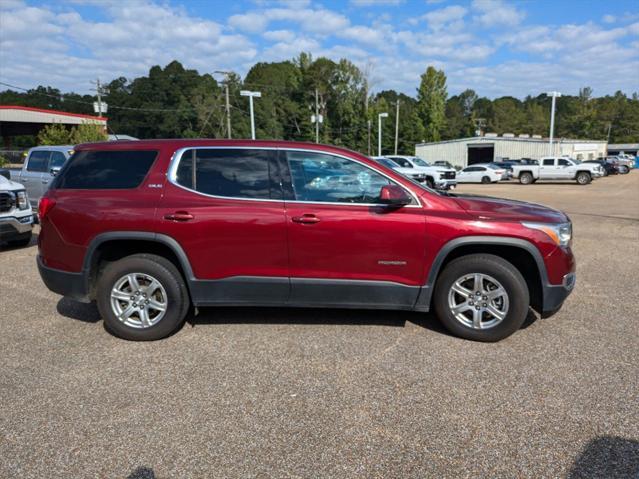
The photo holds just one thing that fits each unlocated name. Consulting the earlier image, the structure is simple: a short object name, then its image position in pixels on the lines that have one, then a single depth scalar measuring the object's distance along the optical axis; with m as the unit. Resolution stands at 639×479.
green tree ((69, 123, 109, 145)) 29.66
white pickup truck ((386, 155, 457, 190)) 24.11
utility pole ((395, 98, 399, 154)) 72.62
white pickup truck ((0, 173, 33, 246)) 8.45
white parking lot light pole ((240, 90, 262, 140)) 24.01
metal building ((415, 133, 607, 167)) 54.00
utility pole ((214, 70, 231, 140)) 49.80
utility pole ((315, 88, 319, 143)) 69.32
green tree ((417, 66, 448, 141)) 75.25
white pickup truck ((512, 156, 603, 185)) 30.70
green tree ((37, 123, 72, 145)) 30.11
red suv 4.27
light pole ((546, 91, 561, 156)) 37.30
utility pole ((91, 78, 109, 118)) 43.22
